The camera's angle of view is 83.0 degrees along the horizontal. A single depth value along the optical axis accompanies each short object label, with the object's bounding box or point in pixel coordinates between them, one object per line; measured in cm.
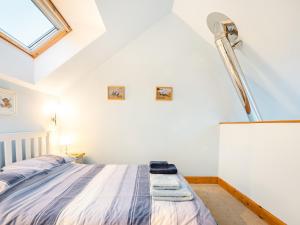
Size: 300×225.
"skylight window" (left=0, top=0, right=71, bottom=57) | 178
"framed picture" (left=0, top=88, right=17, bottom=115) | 187
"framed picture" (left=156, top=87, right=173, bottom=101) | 318
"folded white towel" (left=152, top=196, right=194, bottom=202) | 133
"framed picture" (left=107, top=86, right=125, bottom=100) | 315
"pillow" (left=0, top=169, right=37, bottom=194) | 138
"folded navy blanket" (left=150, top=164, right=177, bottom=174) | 198
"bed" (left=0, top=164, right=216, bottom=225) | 110
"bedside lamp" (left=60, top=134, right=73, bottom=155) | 287
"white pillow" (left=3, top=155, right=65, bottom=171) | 174
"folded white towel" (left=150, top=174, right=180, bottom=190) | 148
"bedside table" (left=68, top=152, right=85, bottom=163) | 283
